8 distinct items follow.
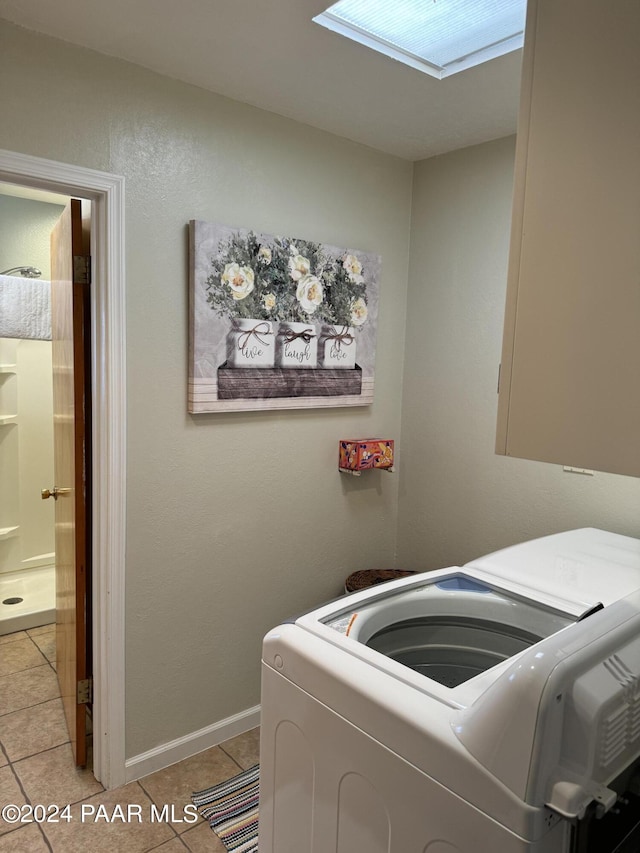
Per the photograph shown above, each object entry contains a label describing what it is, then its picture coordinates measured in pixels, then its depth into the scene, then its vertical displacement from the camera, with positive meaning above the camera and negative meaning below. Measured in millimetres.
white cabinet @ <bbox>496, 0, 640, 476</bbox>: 734 +153
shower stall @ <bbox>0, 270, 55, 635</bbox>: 3695 -717
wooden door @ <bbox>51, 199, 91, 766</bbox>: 2053 -368
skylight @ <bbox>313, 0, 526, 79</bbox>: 1575 +901
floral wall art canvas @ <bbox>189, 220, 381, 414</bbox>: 2125 +138
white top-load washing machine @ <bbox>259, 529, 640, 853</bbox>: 887 -614
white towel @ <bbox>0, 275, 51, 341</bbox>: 2818 +192
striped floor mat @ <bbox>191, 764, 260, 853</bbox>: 1950 -1517
